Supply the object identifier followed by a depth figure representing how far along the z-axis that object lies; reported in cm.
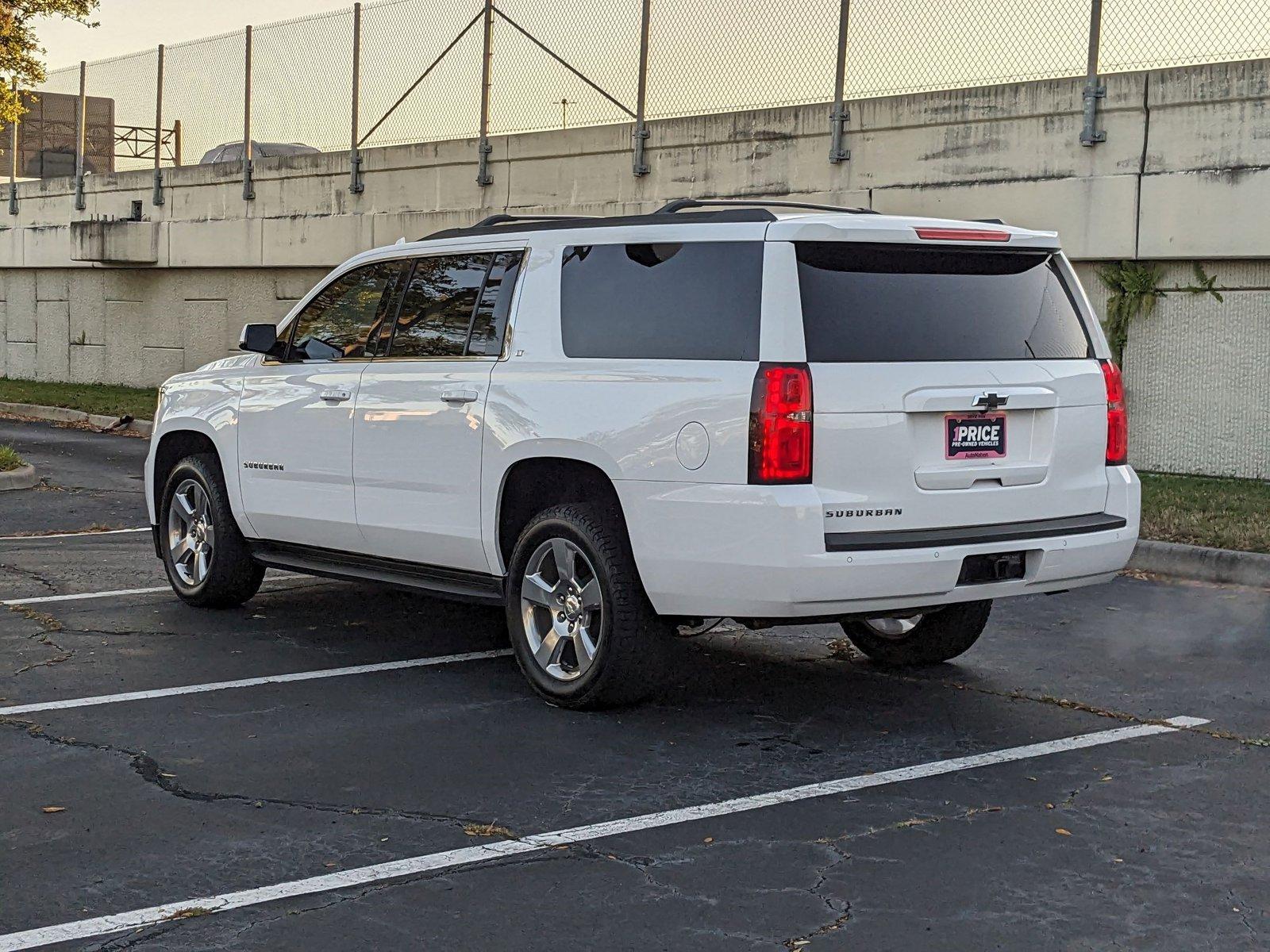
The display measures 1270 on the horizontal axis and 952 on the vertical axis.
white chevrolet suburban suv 579
